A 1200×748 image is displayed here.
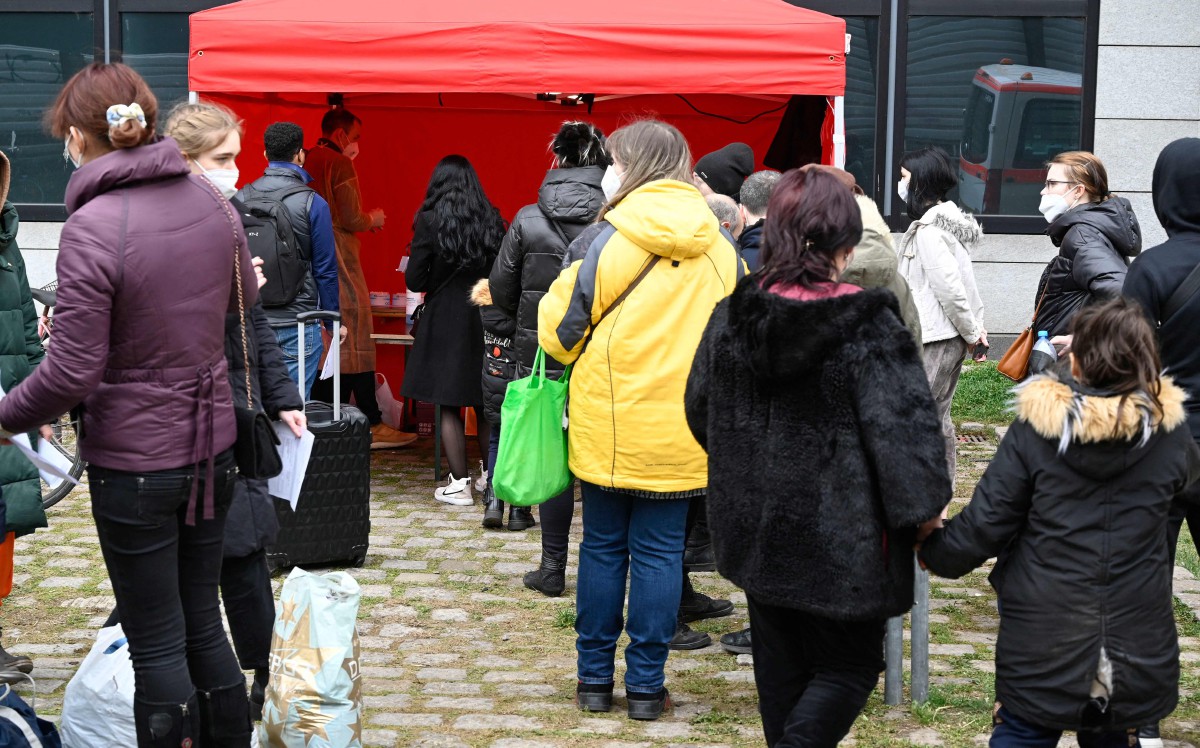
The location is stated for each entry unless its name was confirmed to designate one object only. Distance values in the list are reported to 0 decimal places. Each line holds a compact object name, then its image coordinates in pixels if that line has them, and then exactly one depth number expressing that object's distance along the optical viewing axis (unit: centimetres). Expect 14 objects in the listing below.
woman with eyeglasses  543
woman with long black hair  727
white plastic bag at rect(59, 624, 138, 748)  379
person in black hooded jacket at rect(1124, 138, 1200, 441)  405
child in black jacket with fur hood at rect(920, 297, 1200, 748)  316
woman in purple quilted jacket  317
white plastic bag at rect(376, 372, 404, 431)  911
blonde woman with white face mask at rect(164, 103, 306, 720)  404
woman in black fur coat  312
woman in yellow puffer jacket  432
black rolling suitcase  609
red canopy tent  677
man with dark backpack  694
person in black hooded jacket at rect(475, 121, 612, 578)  622
